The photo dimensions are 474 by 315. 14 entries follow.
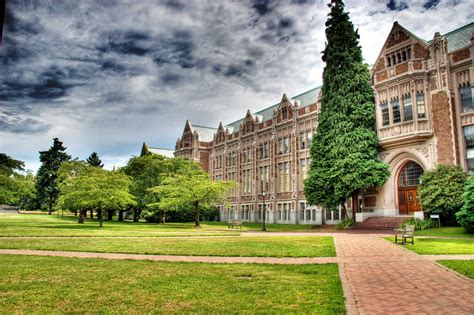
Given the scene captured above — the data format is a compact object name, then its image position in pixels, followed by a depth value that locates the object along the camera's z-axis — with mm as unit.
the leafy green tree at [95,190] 36312
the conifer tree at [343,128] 36344
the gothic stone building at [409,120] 32719
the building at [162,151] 94931
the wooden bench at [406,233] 18703
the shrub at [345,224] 36656
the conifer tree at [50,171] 75750
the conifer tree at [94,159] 98750
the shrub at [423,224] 30234
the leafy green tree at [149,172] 50688
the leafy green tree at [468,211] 24562
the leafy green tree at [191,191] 40750
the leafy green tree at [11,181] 34594
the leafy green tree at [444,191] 29219
